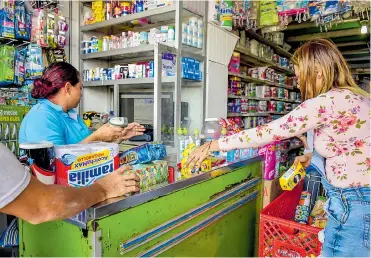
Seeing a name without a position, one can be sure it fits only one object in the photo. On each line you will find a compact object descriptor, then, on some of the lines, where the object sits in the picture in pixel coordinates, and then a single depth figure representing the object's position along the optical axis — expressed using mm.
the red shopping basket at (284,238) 1581
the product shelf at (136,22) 3405
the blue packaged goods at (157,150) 1622
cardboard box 2420
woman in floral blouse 1349
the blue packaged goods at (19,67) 3014
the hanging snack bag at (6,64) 2871
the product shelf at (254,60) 4416
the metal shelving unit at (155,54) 3246
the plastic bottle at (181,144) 2088
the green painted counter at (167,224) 1104
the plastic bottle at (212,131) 2354
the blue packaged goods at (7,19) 2836
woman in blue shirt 1737
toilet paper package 1151
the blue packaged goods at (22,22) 2977
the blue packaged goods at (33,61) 3107
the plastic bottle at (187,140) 2102
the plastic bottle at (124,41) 3777
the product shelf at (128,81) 3395
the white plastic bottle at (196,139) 2176
